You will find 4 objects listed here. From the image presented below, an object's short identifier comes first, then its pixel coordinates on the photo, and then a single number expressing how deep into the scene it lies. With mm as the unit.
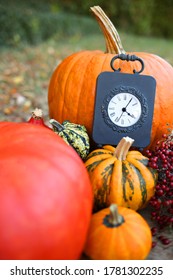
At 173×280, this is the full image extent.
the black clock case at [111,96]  658
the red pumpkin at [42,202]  409
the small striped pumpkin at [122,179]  547
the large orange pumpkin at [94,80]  685
